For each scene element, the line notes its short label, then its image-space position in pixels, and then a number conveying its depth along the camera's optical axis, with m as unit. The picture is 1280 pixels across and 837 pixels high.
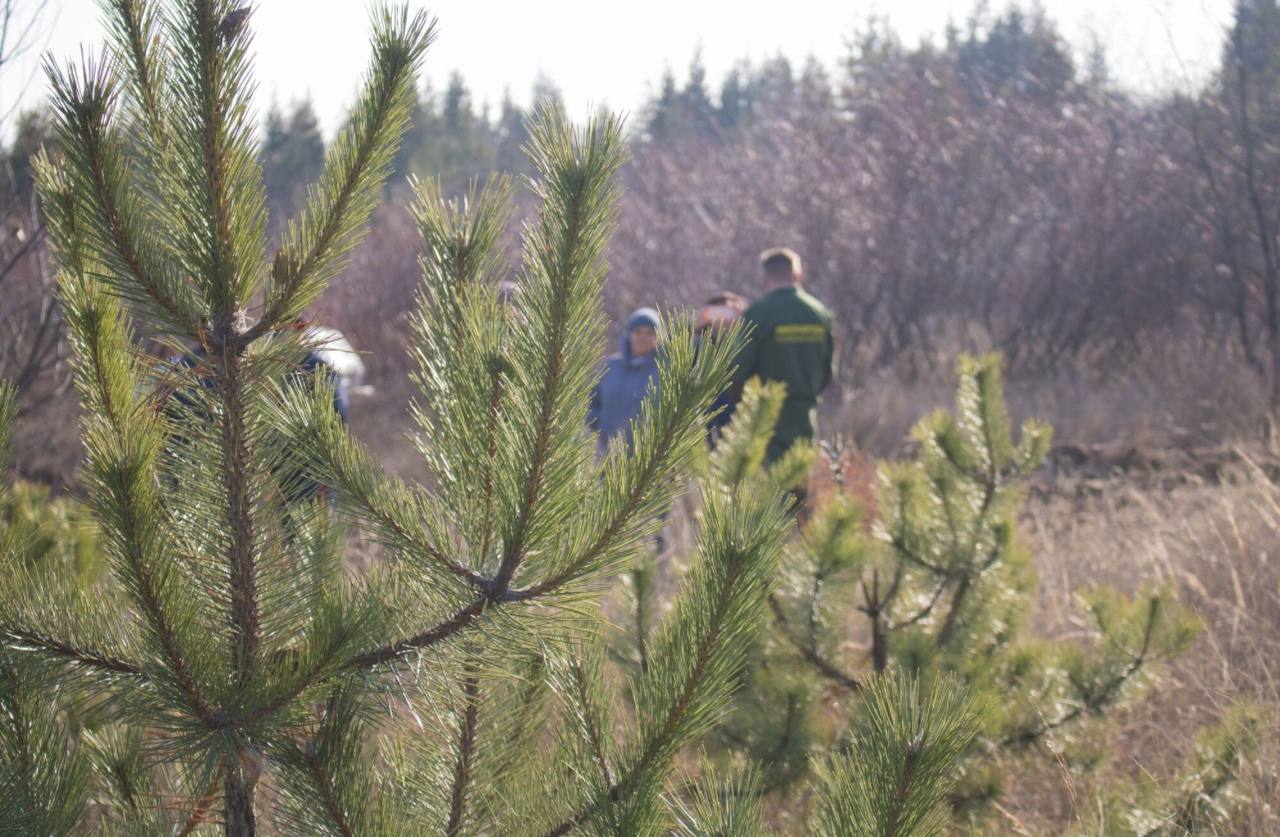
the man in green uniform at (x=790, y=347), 12.55
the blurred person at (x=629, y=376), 13.09
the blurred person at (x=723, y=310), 13.31
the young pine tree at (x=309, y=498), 2.83
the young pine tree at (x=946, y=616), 6.36
